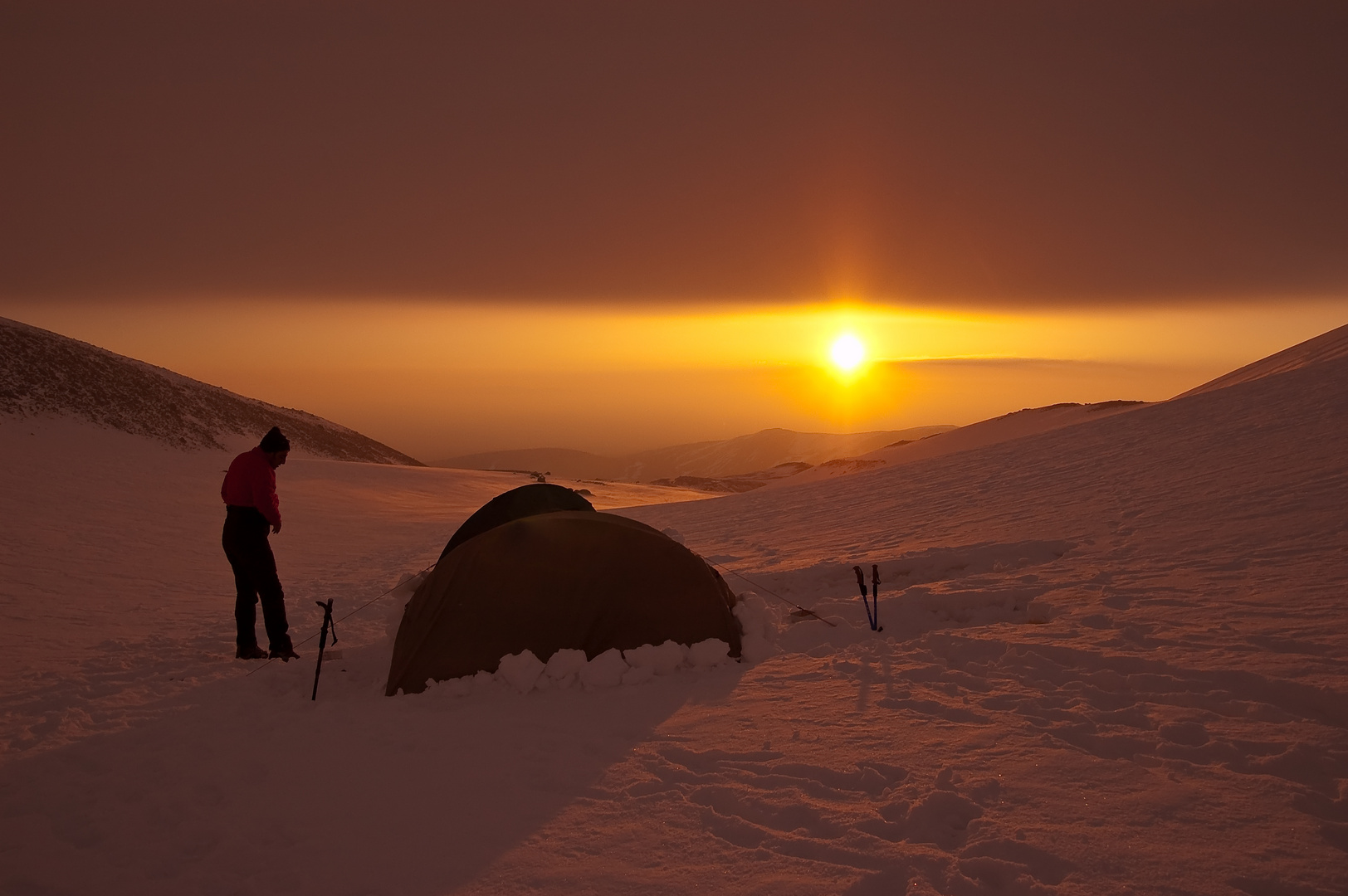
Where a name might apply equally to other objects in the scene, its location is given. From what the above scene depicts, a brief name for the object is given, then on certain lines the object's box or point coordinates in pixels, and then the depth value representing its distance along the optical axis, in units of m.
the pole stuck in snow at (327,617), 6.74
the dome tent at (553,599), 6.93
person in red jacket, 7.88
